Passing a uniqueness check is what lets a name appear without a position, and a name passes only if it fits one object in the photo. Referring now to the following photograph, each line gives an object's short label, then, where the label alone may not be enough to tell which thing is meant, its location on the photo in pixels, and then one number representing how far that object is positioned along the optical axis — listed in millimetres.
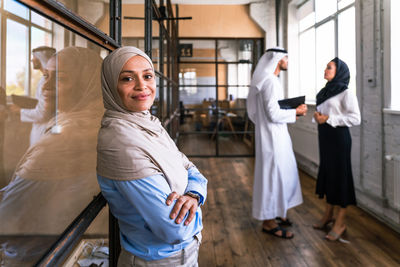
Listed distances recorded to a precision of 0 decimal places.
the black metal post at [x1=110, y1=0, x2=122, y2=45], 922
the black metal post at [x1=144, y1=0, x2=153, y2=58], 1612
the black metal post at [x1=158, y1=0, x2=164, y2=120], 2381
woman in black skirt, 2293
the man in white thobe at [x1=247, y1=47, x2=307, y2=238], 2406
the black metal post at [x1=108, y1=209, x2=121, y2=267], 1043
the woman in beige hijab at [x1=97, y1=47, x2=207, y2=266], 679
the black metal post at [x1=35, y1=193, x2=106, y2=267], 515
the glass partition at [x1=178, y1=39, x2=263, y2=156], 5750
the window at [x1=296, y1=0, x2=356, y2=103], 3492
